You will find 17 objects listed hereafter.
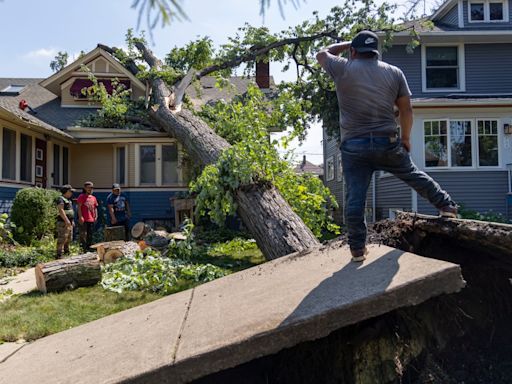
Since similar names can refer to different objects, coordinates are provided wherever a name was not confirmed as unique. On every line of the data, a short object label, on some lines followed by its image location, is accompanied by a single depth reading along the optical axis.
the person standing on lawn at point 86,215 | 10.01
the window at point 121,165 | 15.13
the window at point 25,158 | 12.83
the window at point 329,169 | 22.98
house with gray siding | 13.59
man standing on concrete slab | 3.09
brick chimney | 20.33
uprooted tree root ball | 2.40
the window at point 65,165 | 15.06
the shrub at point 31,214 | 10.64
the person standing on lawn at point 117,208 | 10.88
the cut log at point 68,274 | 6.24
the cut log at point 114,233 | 10.46
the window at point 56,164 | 14.43
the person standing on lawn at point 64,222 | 8.58
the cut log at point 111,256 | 8.20
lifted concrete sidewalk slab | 2.06
